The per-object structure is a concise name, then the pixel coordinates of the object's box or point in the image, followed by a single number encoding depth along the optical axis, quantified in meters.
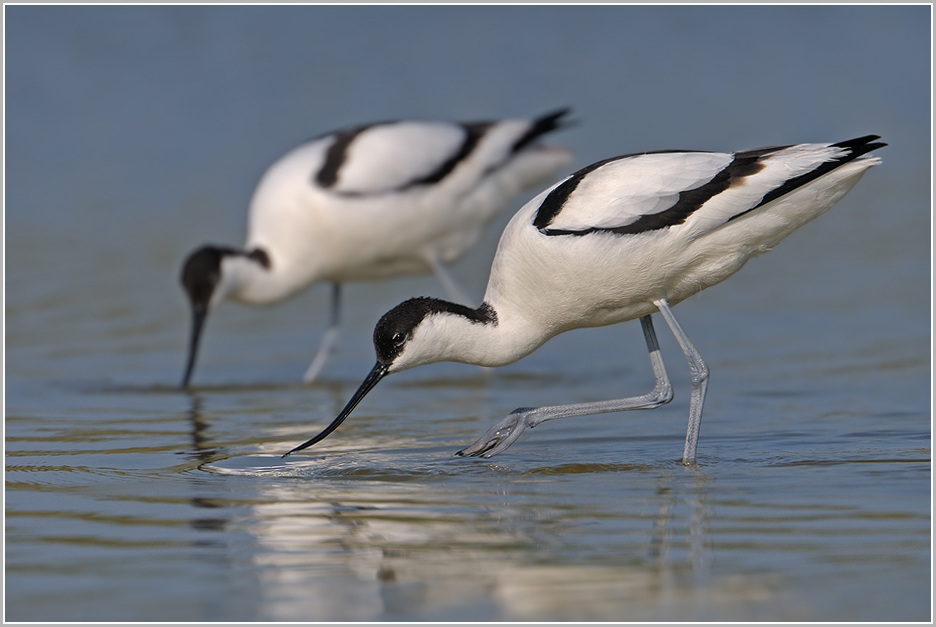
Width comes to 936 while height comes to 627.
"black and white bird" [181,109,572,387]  17.59
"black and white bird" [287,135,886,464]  10.73
